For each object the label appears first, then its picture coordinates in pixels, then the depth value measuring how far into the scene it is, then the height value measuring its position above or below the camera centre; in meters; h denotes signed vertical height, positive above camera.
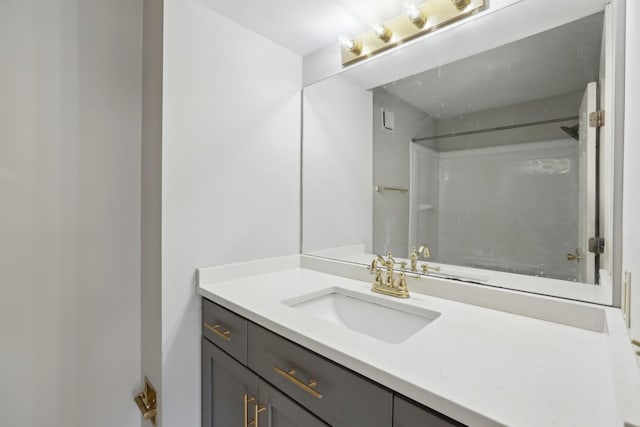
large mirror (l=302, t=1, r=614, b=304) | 0.94 +0.21
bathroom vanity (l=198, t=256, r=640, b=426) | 0.55 -0.35
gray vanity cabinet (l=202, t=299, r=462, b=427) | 0.65 -0.49
